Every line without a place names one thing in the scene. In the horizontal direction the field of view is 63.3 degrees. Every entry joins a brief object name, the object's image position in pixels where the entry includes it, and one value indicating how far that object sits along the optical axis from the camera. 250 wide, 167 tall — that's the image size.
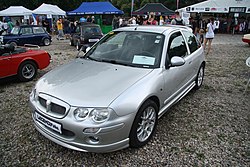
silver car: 2.33
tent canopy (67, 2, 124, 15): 17.83
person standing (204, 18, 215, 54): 9.14
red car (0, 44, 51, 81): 5.13
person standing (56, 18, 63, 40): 16.79
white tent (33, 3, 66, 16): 19.26
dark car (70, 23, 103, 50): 10.88
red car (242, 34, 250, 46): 12.34
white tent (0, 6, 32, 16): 19.64
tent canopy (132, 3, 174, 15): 20.20
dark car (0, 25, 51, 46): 11.61
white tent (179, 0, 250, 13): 20.41
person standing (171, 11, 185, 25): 12.40
